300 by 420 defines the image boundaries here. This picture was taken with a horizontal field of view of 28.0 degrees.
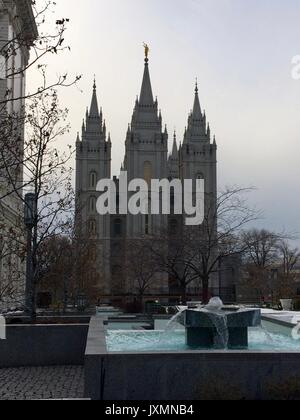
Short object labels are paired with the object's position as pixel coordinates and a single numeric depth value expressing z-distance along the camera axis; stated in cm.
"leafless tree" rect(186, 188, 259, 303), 2486
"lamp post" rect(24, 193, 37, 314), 1590
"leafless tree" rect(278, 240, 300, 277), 7041
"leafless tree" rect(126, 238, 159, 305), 3188
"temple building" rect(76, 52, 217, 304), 10506
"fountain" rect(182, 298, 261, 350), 1163
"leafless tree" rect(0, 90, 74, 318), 1659
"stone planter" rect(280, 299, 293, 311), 3306
